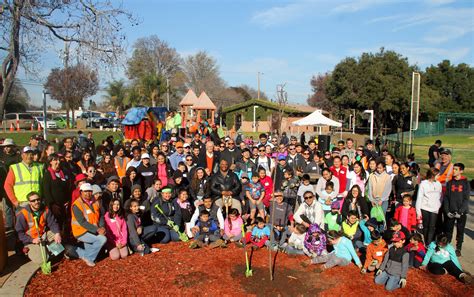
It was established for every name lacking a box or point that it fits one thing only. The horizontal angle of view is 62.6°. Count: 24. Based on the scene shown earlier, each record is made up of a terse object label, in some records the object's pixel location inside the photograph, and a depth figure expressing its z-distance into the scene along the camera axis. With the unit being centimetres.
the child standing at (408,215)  720
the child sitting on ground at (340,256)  654
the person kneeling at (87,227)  654
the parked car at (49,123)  4189
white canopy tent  2041
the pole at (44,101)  1938
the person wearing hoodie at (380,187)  805
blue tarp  1741
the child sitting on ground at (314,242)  681
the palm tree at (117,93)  5666
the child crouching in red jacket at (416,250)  631
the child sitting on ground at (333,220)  731
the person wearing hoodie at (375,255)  626
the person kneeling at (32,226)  613
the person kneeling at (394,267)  582
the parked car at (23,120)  4314
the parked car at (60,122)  4632
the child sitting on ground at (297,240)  713
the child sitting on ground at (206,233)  743
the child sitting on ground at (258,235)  734
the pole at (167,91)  4619
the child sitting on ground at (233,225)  761
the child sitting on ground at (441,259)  616
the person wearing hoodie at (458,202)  716
